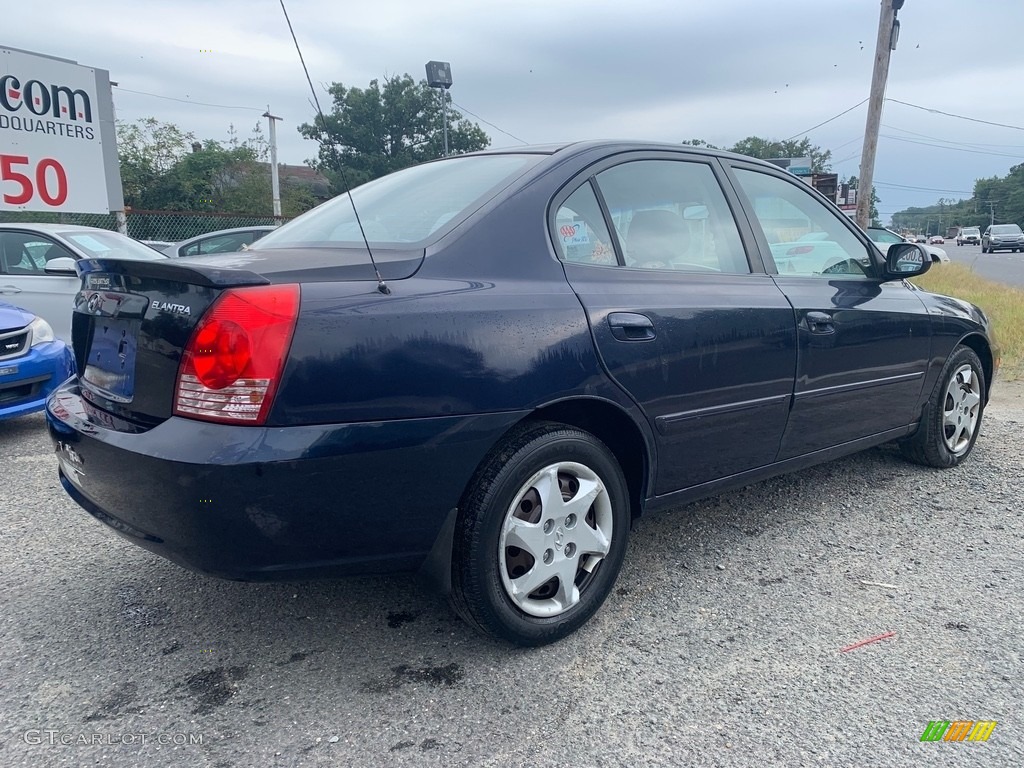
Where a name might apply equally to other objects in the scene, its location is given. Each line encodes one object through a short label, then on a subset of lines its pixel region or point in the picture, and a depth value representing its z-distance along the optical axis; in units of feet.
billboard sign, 33.65
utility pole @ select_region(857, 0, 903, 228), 46.65
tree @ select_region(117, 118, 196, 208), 81.30
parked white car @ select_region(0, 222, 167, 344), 22.17
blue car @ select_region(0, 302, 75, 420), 16.19
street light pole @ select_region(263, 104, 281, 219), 86.79
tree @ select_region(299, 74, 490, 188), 131.13
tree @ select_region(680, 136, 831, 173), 211.20
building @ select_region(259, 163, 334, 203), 119.53
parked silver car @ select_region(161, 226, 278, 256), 31.27
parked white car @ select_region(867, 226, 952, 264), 60.94
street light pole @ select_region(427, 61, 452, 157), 37.68
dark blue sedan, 6.56
